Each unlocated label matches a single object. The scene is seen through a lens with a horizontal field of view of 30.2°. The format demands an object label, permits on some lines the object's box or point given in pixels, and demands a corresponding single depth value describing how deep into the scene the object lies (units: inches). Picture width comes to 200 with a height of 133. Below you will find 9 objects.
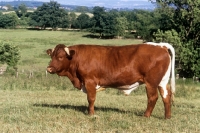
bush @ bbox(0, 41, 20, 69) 1619.1
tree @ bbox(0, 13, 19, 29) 5433.1
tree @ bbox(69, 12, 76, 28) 5905.5
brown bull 351.3
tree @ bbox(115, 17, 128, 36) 4492.9
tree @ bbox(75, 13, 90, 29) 5568.9
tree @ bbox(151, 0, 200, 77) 1658.5
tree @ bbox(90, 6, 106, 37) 4628.4
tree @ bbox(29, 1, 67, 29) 5684.1
